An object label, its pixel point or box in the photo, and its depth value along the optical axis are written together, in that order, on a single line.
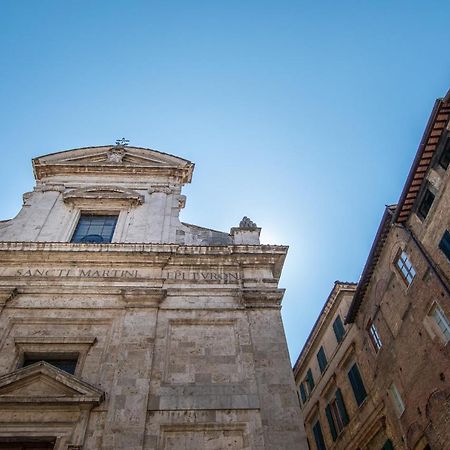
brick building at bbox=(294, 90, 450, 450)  13.99
